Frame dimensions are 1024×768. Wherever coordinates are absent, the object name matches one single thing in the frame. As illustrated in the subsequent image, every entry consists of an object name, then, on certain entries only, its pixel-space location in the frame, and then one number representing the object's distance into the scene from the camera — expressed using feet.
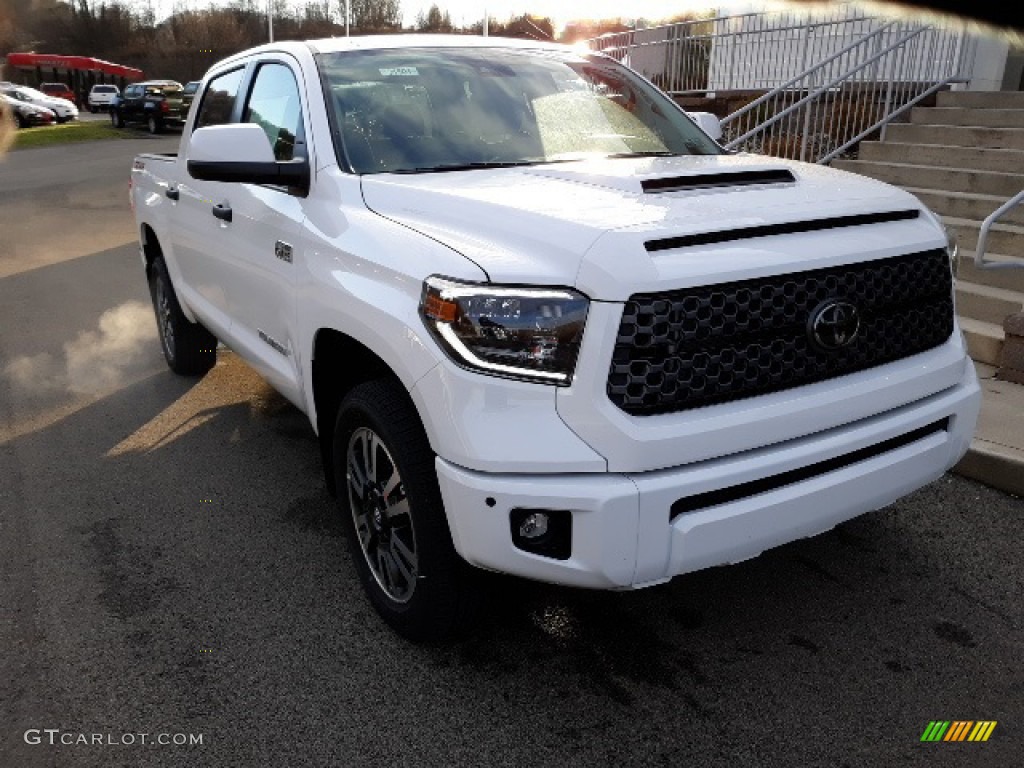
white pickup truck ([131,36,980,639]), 8.14
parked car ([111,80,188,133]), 116.37
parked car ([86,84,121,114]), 186.09
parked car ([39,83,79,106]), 195.21
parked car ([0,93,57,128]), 130.31
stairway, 20.83
